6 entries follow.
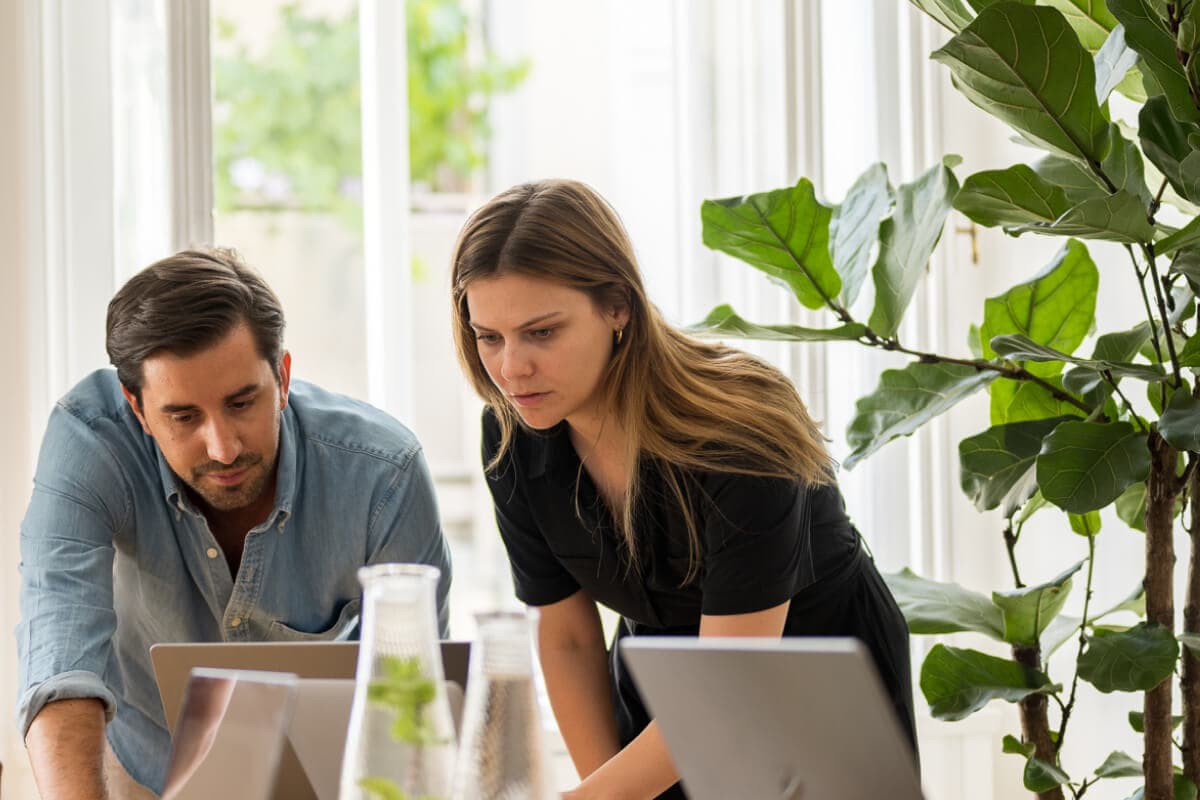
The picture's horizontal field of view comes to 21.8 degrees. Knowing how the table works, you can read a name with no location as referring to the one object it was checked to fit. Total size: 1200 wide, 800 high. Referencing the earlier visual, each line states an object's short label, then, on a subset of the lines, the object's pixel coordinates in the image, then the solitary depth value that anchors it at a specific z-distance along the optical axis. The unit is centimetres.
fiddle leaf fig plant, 269
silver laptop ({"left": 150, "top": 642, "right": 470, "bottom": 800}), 258
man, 301
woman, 283
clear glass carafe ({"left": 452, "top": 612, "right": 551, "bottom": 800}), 236
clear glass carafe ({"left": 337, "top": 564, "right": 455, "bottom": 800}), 236
